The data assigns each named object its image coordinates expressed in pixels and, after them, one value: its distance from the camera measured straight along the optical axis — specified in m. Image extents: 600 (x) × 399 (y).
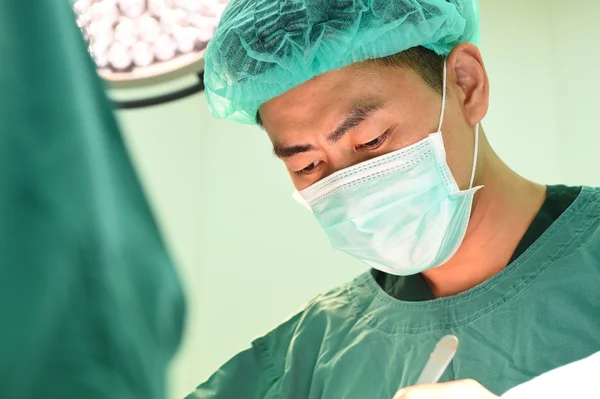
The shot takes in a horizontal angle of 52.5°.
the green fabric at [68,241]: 0.21
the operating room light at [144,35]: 0.87
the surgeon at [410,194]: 0.97
